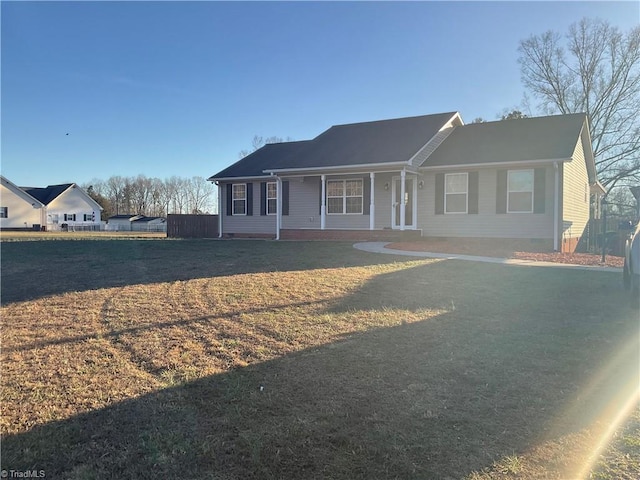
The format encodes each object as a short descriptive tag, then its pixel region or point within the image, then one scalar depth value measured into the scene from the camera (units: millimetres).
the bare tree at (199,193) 84062
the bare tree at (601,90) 27250
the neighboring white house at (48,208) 47969
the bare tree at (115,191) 85188
